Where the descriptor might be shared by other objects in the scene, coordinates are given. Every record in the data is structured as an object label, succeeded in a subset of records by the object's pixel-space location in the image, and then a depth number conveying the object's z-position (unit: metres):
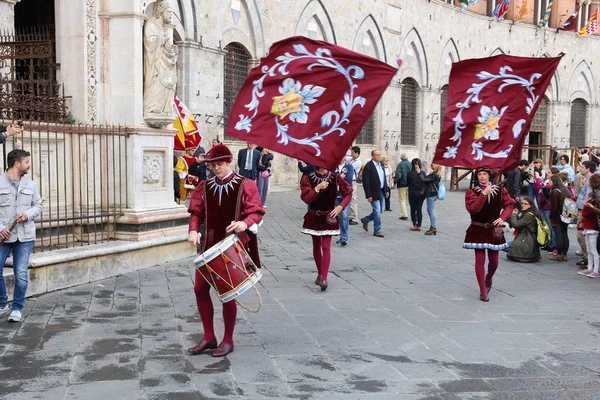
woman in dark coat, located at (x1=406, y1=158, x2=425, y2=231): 14.20
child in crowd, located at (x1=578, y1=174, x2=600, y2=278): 9.78
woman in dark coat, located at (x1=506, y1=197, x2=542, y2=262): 11.13
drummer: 5.84
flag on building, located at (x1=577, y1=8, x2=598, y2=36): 38.81
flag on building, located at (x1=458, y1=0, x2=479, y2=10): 31.53
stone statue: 10.05
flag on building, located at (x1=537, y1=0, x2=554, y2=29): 36.09
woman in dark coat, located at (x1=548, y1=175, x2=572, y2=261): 11.02
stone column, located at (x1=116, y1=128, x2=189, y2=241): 9.73
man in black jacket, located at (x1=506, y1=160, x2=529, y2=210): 14.22
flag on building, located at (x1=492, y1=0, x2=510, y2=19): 33.16
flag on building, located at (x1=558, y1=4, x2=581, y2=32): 37.16
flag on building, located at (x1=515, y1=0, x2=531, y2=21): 35.06
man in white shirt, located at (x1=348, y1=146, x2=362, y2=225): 14.74
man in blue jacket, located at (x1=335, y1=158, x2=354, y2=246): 12.17
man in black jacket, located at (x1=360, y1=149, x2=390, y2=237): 13.67
